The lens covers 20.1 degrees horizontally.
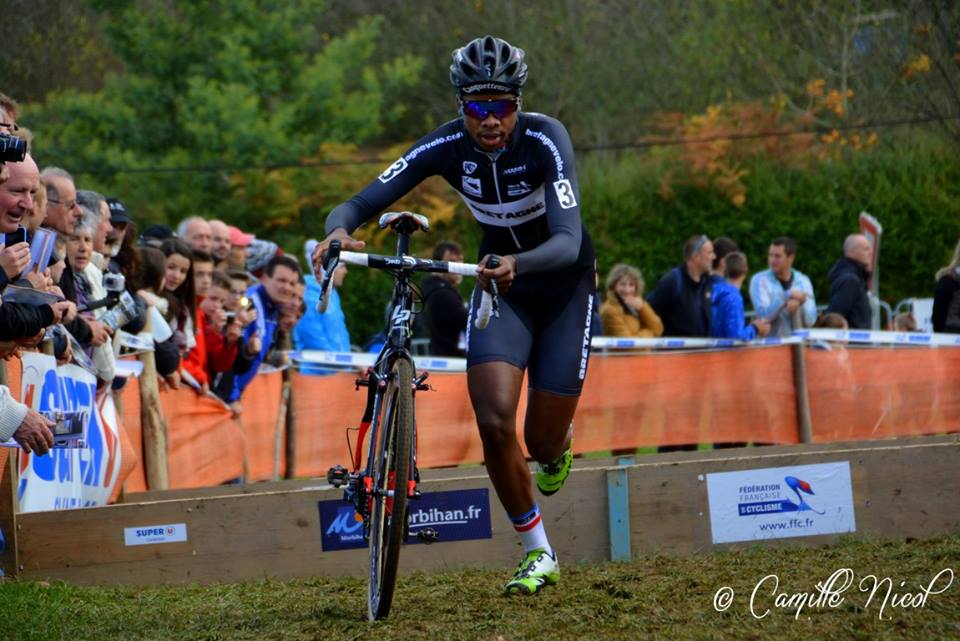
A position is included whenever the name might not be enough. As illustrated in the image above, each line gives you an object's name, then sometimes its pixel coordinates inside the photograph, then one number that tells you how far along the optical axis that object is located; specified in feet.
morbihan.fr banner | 48.29
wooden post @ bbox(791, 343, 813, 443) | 87.57
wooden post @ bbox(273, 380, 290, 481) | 72.19
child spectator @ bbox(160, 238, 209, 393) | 63.47
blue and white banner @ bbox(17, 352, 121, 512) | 47.86
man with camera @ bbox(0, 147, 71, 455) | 37.51
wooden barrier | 46.90
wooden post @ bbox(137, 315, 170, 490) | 57.67
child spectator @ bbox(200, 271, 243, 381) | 66.68
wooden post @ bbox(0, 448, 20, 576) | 45.83
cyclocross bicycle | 37.87
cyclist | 41.66
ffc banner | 49.80
